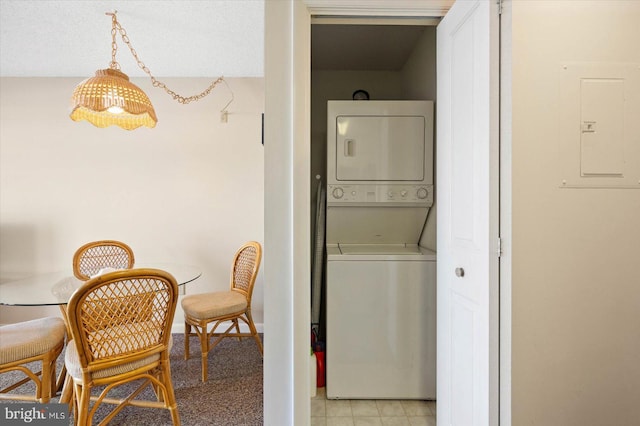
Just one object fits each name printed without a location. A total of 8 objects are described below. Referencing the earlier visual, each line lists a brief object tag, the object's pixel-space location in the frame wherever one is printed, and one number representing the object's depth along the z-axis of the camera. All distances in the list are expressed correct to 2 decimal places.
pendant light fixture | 1.92
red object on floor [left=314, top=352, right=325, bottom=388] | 2.21
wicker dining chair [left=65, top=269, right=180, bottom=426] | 1.49
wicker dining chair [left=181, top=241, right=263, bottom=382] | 2.36
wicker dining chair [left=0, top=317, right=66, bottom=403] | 1.70
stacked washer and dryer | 2.00
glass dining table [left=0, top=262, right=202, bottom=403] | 1.80
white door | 1.21
